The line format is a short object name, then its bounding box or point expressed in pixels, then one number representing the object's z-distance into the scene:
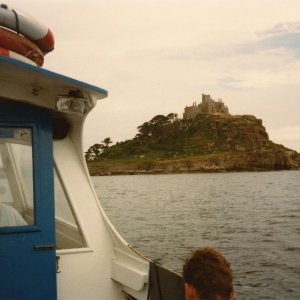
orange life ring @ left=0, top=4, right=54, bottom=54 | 4.35
